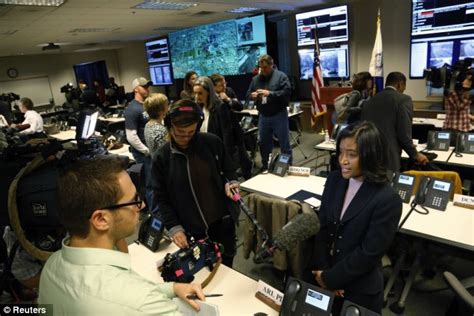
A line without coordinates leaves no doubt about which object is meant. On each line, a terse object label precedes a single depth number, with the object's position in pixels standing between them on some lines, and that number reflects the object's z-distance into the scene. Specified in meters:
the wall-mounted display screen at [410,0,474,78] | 5.03
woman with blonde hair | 2.78
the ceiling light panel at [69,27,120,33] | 7.23
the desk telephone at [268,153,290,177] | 3.07
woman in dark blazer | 1.41
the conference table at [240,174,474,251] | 1.87
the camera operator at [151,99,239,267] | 1.72
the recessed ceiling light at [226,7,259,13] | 6.80
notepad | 1.20
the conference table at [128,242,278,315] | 1.42
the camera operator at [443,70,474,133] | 3.43
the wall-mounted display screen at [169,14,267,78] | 7.56
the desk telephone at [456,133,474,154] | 3.21
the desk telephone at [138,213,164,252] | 1.90
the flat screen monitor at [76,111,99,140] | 4.16
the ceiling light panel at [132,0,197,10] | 5.42
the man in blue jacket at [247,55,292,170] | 4.14
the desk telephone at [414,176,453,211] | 2.18
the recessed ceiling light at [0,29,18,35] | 6.32
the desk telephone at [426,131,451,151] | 3.36
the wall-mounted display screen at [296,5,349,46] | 6.39
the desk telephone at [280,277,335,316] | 1.23
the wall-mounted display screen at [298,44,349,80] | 6.61
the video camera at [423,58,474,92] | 3.44
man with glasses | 0.76
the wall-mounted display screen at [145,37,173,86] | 10.22
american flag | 6.12
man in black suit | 2.76
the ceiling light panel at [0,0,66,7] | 4.26
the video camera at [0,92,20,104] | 8.34
